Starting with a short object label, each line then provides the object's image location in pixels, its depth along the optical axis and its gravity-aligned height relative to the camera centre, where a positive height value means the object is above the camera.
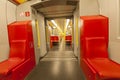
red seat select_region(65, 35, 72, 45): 5.98 -0.22
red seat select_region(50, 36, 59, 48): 5.99 -0.19
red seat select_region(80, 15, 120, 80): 1.49 -0.14
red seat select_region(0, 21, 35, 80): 1.75 -0.21
